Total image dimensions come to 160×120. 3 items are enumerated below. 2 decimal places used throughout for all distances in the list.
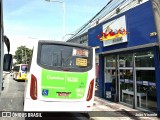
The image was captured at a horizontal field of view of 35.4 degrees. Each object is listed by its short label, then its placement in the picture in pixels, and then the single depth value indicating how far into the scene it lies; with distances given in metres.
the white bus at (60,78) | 8.19
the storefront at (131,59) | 10.65
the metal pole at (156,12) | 7.19
